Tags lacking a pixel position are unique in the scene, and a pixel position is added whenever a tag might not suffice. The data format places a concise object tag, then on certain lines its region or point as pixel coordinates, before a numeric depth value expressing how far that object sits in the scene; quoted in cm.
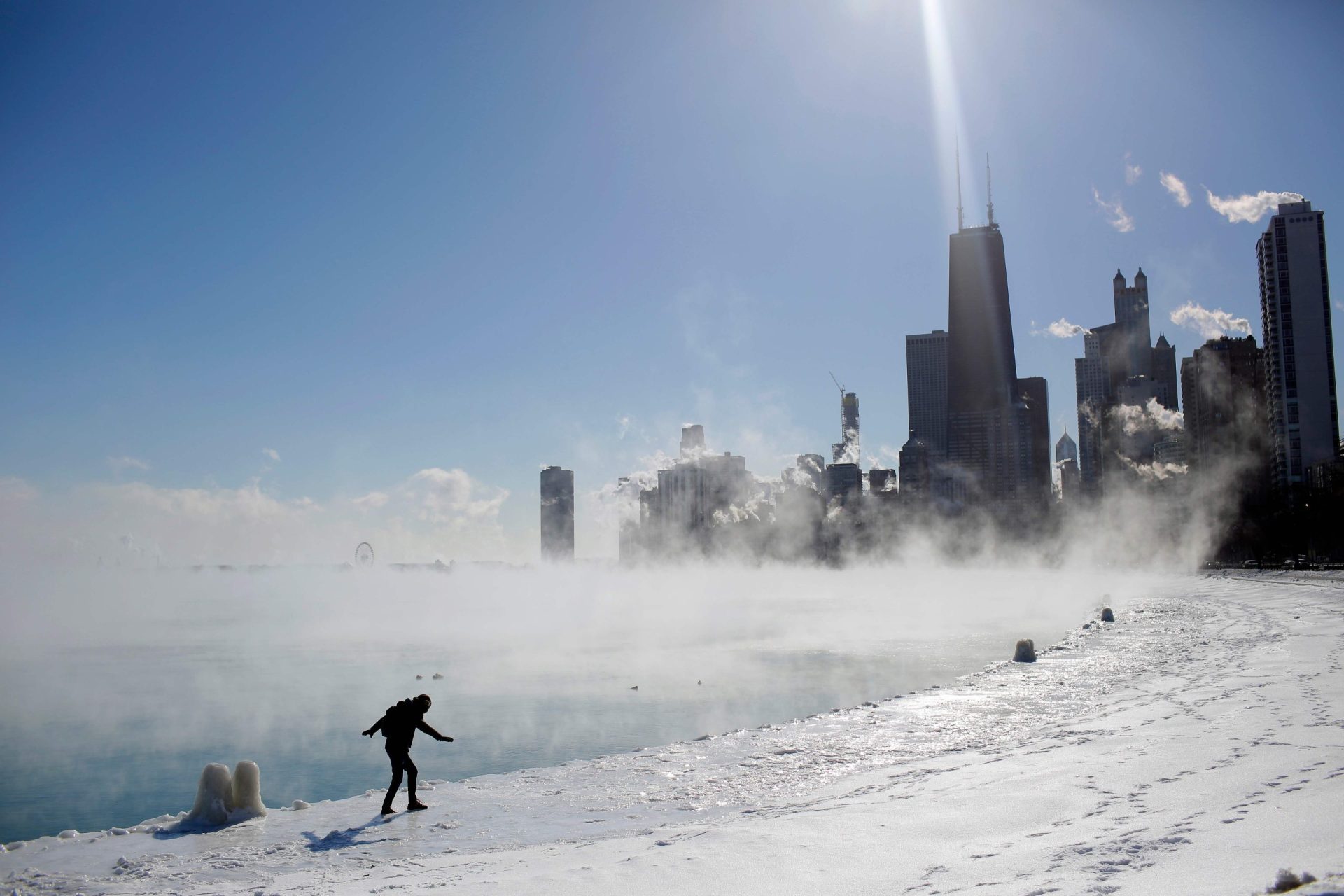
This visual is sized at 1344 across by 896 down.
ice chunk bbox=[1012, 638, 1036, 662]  3381
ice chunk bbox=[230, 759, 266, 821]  1622
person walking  1639
